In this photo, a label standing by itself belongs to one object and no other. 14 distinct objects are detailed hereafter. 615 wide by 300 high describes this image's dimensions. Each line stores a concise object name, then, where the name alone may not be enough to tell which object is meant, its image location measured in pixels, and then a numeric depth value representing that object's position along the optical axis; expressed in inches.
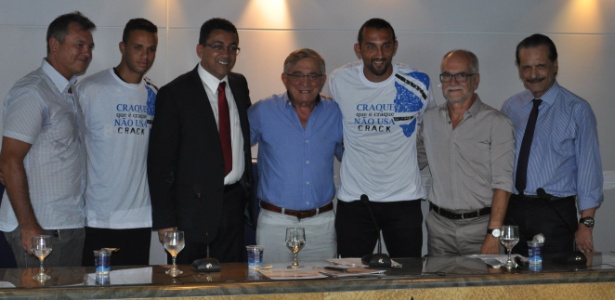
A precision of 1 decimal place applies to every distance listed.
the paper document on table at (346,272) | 135.3
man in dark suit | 172.9
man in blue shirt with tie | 181.9
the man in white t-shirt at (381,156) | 184.7
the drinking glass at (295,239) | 144.6
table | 124.7
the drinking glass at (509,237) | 144.4
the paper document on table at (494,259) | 145.1
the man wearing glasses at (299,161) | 183.5
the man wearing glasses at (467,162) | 177.0
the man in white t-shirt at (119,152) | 179.3
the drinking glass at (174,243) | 138.0
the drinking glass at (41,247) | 132.7
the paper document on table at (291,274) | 132.7
